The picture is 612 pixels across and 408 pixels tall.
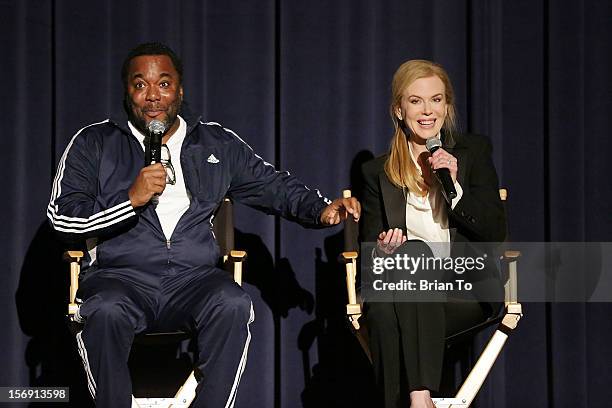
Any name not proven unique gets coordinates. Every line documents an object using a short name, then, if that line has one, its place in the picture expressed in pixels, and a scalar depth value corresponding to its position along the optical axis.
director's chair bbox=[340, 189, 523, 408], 5.71
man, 5.37
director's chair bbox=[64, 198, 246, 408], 5.59
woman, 5.58
